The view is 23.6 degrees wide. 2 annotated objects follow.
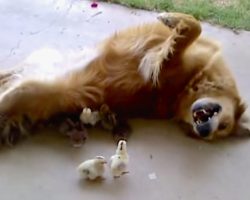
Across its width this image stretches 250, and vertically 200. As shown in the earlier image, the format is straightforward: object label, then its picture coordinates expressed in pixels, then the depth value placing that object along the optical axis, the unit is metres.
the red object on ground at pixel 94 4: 3.68
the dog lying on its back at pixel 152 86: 2.63
